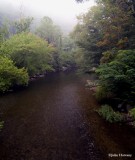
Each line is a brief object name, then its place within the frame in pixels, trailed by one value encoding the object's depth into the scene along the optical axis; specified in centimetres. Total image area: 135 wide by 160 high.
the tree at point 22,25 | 3443
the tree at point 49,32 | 3779
